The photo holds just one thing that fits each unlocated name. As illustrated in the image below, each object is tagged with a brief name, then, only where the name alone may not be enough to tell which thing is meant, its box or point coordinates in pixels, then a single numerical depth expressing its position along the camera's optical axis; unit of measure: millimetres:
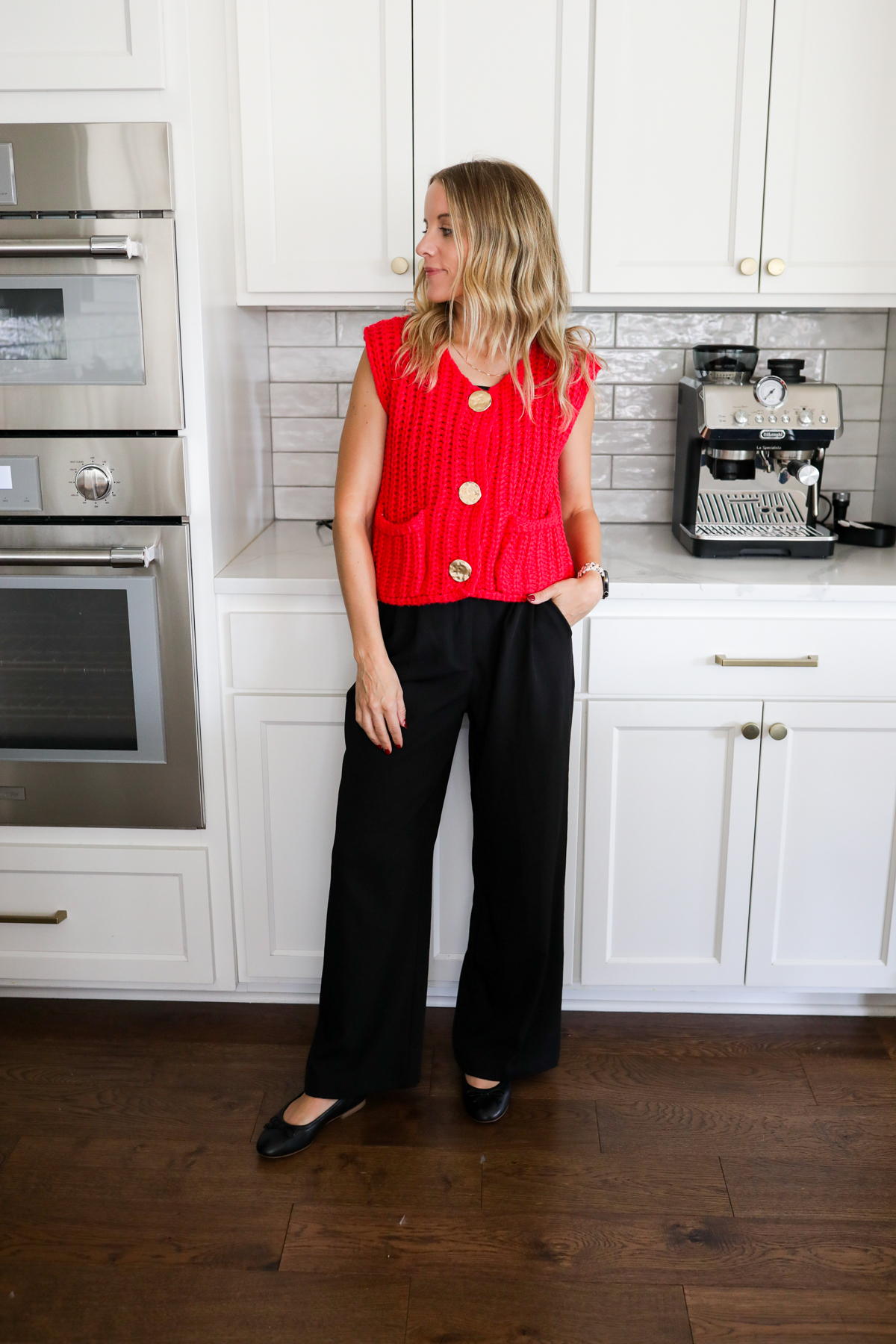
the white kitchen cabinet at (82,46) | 1705
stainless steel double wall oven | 1731
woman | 1574
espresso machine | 2025
